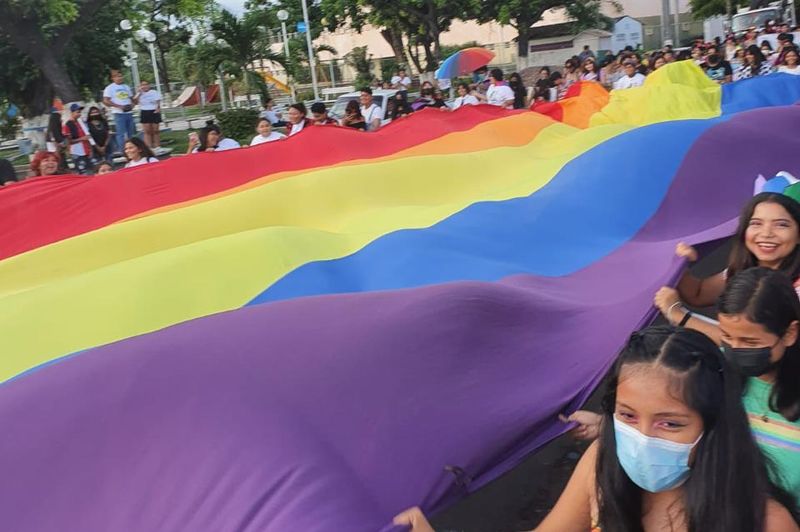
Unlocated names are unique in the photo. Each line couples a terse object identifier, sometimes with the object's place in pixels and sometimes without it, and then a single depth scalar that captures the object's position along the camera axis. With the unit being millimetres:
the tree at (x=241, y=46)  18375
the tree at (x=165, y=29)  19644
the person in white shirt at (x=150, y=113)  11547
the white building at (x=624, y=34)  28984
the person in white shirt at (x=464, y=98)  10273
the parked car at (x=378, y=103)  10419
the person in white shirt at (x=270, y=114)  11744
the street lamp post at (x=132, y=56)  17350
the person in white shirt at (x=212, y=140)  7039
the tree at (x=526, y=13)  27344
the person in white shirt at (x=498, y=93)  10211
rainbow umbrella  14219
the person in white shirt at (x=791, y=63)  7952
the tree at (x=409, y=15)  27297
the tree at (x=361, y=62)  34094
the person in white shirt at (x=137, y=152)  6168
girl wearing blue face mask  1343
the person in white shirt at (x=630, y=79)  9109
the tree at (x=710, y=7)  39084
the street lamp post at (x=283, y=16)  20516
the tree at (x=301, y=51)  27869
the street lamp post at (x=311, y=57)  20530
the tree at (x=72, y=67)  18391
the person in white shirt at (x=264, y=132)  7121
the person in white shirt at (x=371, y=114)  9078
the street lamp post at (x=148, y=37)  18705
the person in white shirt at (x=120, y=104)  11266
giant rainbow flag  1873
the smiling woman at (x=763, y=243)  2779
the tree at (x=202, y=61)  18594
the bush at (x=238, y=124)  15688
